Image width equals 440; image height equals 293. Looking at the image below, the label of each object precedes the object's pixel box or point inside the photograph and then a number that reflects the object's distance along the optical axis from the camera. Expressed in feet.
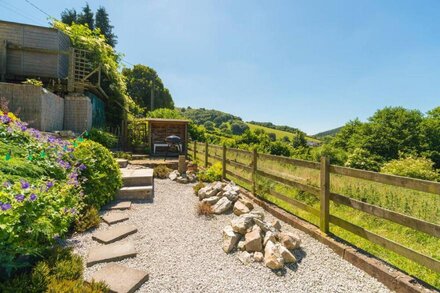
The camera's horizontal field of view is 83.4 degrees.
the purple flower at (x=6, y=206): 6.95
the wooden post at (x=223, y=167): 27.69
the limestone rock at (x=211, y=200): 18.90
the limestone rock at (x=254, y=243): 11.79
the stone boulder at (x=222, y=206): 17.62
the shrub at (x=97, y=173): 15.94
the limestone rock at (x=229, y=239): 12.30
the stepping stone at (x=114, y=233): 12.75
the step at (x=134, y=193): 20.35
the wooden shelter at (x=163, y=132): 48.06
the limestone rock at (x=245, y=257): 11.19
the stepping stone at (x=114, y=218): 15.27
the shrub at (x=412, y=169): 57.06
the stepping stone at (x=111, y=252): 10.84
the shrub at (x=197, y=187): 22.95
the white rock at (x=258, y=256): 11.25
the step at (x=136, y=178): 21.89
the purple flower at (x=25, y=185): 8.19
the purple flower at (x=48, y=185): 9.57
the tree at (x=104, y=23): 98.51
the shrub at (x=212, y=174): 27.37
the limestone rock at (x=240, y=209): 16.66
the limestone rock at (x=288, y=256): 11.09
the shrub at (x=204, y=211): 17.37
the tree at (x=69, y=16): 89.51
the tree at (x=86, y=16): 91.71
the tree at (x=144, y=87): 119.96
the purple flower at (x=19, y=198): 7.52
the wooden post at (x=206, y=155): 34.92
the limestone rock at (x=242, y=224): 13.00
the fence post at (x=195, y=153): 41.68
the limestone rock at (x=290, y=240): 12.03
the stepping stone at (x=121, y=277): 8.84
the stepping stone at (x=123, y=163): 30.14
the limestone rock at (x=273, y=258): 10.66
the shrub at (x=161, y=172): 30.27
